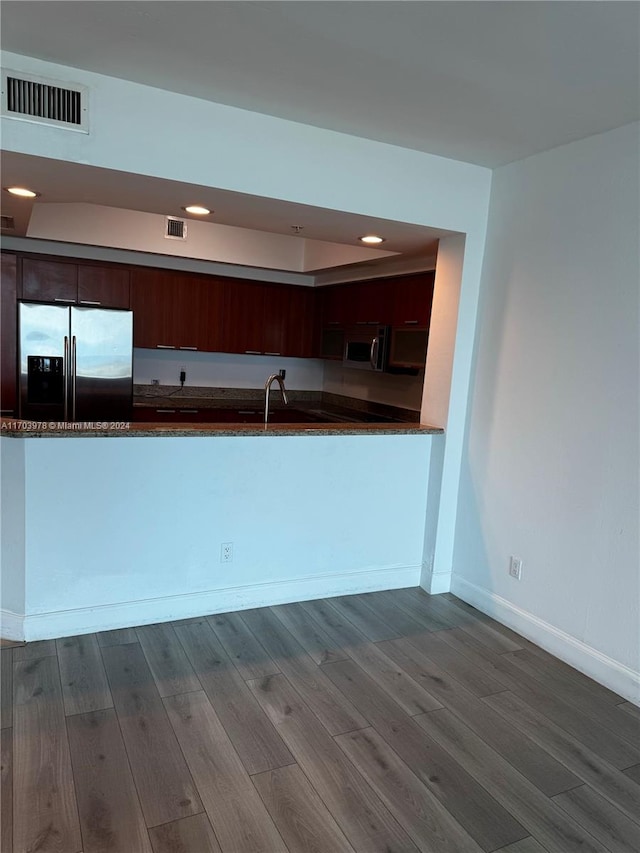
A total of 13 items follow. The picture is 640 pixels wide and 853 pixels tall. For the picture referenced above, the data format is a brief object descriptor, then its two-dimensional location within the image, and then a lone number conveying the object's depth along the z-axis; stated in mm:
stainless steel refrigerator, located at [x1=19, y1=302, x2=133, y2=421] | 4473
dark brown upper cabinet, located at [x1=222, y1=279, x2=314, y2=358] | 5566
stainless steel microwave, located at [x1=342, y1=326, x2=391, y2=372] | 4727
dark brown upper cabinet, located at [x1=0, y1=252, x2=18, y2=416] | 4559
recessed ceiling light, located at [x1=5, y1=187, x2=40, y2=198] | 2713
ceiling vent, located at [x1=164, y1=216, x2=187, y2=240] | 4855
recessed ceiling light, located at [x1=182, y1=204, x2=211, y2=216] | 2862
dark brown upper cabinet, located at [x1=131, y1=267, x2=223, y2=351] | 5156
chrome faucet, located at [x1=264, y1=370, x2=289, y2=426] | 3255
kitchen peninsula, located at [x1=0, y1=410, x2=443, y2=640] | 2602
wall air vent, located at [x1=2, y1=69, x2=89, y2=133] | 2113
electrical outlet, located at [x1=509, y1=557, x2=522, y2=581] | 2998
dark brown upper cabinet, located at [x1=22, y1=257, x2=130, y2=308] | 4707
